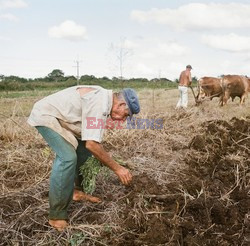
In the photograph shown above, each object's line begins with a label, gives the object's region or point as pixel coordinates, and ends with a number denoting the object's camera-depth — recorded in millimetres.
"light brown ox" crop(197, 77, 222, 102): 13398
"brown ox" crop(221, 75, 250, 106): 13258
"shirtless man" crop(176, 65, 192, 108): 10797
